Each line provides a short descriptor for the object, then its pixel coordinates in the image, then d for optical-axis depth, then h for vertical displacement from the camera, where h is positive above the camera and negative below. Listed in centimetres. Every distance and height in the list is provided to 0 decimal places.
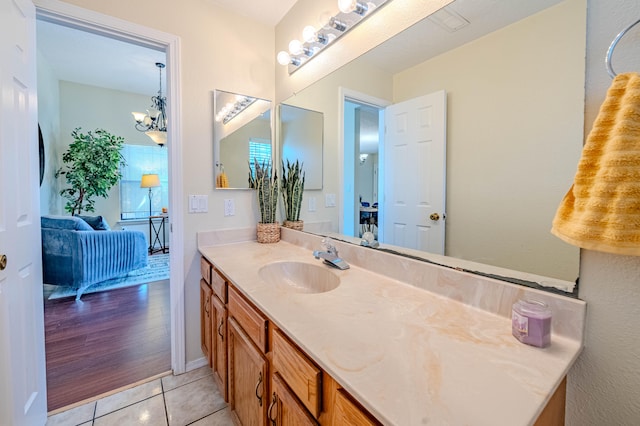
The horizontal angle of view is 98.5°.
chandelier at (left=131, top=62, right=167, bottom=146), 381 +111
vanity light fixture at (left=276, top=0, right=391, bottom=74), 138 +98
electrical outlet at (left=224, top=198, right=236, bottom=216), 199 -5
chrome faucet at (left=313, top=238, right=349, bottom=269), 135 -28
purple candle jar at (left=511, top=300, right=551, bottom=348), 68 -31
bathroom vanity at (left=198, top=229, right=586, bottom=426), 53 -37
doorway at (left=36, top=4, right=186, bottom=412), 152 +56
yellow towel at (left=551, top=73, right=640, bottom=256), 56 +5
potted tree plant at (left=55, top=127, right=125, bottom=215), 406 +48
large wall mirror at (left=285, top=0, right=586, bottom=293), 74 +26
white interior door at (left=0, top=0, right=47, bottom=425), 109 -14
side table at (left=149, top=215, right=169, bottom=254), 527 -69
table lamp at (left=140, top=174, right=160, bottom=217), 491 +33
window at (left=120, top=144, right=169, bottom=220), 499 +36
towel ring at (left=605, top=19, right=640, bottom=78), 64 +34
